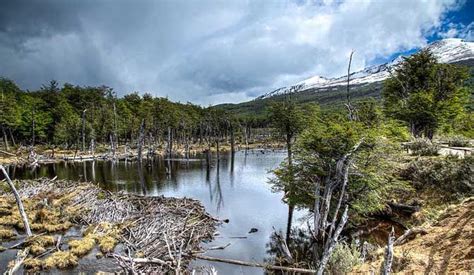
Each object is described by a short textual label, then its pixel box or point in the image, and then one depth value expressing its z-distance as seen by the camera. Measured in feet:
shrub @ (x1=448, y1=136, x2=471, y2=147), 126.73
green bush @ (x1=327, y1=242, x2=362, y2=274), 40.19
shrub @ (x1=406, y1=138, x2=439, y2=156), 95.37
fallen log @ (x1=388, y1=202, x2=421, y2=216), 73.05
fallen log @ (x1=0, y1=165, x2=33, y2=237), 65.98
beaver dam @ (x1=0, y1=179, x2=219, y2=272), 63.16
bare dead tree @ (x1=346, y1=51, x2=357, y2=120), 70.72
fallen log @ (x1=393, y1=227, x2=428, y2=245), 40.42
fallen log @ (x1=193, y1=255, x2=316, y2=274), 58.50
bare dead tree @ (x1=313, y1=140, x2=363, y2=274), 52.85
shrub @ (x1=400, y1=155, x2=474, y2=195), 68.90
